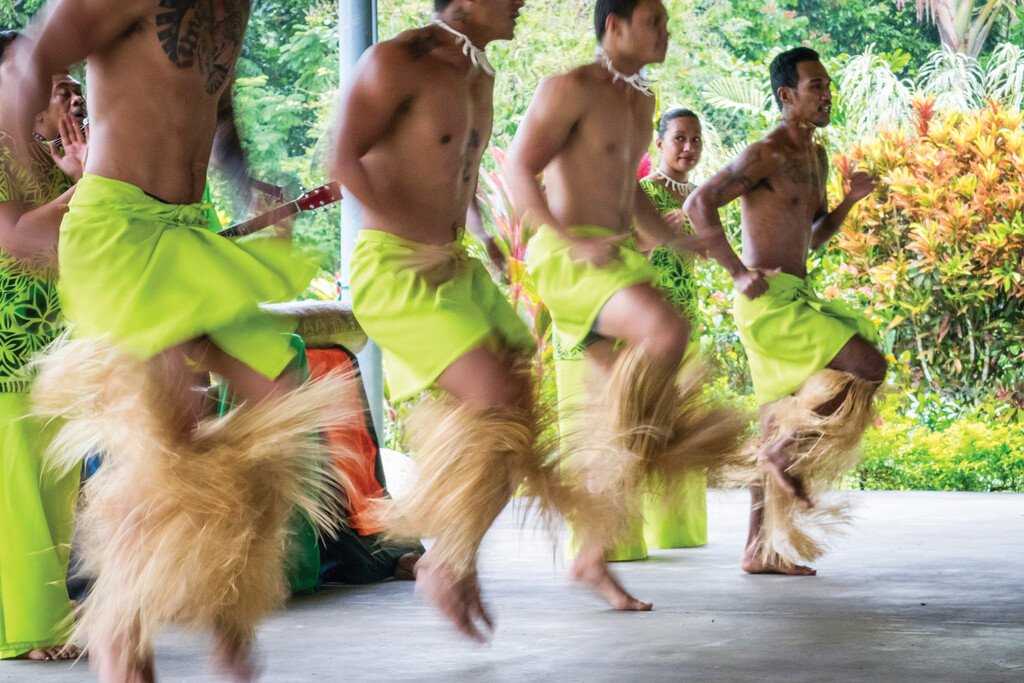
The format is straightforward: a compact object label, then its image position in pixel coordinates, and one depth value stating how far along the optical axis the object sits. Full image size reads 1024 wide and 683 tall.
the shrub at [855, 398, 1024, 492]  7.87
